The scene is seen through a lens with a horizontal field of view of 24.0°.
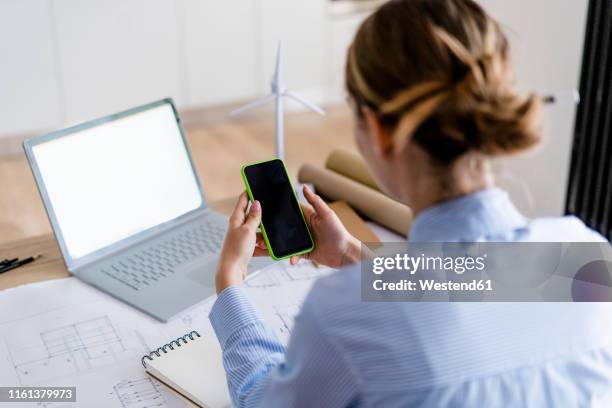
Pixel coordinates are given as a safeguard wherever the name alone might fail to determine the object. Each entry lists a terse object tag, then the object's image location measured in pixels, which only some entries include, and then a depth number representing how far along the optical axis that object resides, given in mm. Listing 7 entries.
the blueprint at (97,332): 1914
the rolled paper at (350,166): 2463
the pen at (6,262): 2188
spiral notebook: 1886
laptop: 2115
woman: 1606
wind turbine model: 2338
